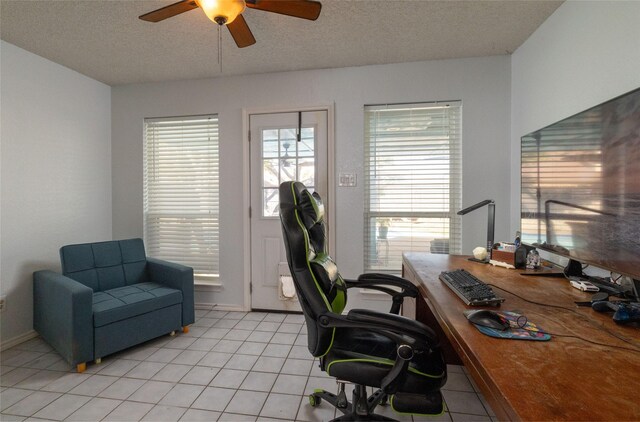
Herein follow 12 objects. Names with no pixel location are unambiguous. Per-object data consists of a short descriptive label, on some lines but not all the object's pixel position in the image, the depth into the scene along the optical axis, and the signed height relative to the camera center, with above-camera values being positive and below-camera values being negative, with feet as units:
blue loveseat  6.40 -2.39
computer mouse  3.12 -1.29
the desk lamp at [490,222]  6.64 -0.36
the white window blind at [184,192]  10.02 +0.53
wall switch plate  9.09 +0.90
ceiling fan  4.54 +3.55
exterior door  9.29 +1.06
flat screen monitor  3.56 +0.32
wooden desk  1.97 -1.37
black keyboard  3.78 -1.22
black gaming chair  3.52 -1.81
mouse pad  2.92 -1.34
